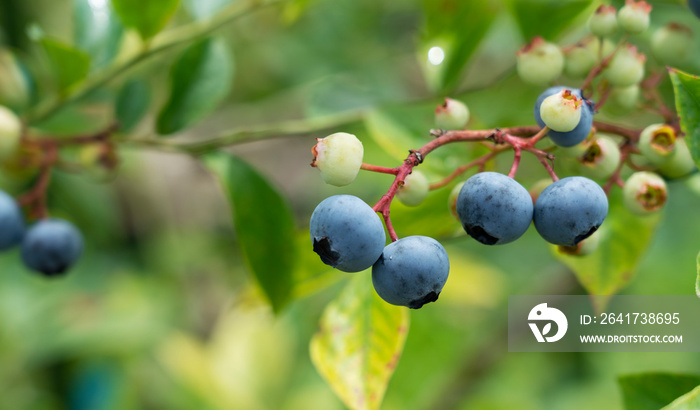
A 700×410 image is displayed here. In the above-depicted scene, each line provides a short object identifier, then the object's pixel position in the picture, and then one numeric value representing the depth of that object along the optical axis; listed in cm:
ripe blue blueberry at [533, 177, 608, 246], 29
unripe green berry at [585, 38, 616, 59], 33
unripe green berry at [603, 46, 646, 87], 32
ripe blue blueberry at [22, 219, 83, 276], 38
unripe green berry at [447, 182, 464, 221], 31
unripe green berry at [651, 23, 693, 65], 34
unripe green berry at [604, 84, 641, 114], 33
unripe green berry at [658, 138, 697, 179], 32
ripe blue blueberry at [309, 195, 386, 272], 28
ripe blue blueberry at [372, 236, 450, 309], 29
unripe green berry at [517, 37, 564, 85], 32
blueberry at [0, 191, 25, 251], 37
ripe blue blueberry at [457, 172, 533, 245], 29
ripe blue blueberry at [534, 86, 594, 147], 30
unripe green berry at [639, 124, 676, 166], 31
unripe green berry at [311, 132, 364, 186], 29
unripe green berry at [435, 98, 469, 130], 32
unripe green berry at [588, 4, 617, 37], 32
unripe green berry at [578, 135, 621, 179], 31
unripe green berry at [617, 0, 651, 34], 32
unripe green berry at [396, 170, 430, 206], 31
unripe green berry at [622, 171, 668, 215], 32
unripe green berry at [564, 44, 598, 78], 33
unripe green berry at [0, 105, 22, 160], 37
